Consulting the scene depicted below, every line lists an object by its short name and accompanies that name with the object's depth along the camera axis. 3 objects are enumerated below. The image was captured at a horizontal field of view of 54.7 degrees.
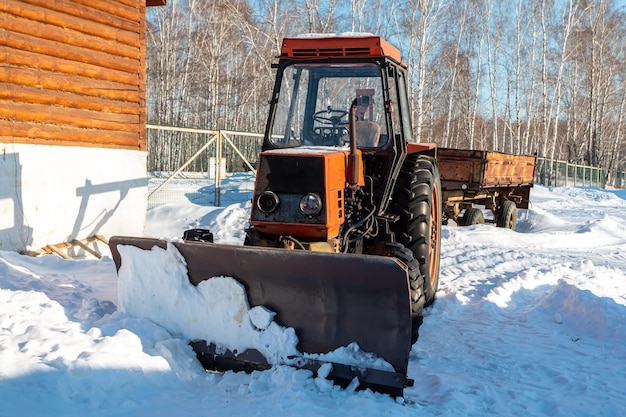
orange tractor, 3.98
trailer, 11.01
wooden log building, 7.55
